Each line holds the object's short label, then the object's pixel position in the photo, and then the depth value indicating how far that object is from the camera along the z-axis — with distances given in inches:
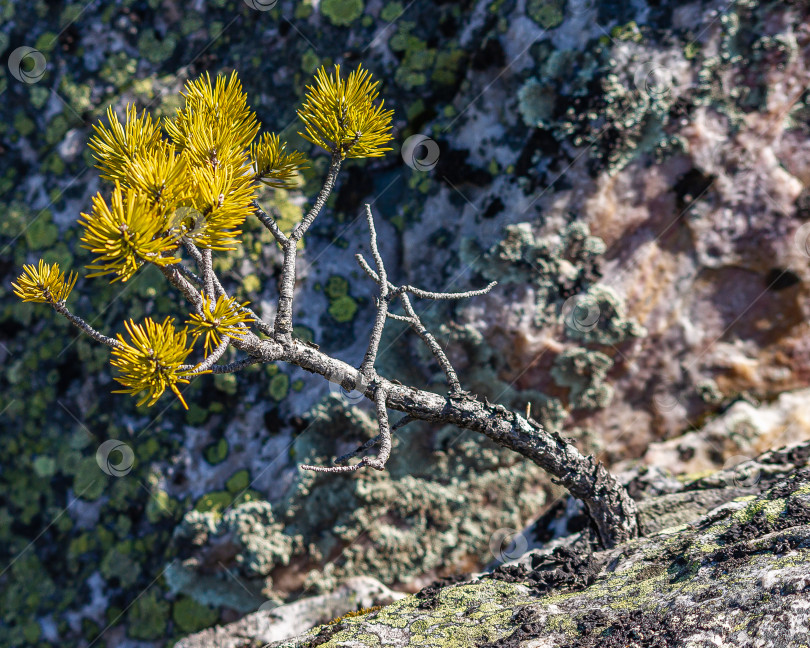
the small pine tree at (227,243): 80.9
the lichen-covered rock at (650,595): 83.5
